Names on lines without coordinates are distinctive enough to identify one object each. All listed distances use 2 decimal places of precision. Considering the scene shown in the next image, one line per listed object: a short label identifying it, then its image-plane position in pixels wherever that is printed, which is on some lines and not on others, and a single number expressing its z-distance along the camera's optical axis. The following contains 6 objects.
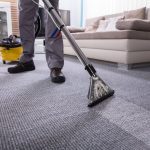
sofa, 1.68
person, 1.30
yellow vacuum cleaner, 2.11
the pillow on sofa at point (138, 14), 2.46
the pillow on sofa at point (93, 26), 3.21
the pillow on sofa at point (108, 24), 2.78
